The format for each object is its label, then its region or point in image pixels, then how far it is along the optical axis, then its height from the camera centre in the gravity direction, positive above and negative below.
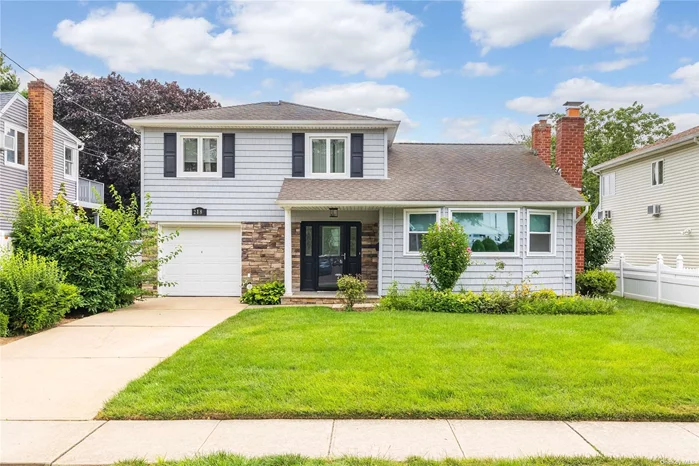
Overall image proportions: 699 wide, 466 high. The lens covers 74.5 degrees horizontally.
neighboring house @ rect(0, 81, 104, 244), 16.61 +3.71
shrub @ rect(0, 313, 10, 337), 7.87 -1.44
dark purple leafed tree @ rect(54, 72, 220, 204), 30.70 +8.82
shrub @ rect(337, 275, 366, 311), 10.62 -1.13
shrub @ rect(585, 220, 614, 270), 14.15 -0.12
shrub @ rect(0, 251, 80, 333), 8.07 -0.96
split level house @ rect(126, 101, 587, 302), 12.23 +0.94
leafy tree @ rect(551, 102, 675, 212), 31.02 +7.70
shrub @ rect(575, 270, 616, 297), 12.63 -1.12
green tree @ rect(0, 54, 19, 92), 30.88 +11.11
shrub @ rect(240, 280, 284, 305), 11.90 -1.39
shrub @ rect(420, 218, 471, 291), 11.03 -0.27
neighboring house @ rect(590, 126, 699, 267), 15.58 +1.66
